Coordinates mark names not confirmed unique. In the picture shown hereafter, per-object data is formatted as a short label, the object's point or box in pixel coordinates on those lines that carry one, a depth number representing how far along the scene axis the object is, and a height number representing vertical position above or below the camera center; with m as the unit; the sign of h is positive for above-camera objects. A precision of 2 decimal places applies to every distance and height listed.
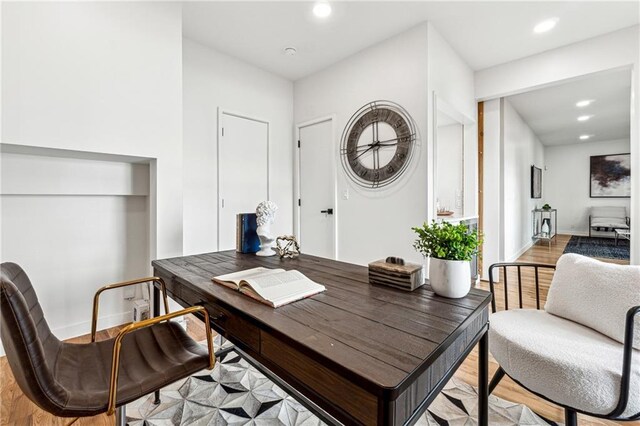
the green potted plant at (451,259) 1.09 -0.18
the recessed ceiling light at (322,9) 2.50 +1.76
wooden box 1.20 -0.26
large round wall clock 2.92 +0.72
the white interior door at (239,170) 3.31 +0.50
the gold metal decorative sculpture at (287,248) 1.83 -0.23
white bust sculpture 1.89 -0.08
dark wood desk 0.66 -0.35
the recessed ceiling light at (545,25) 2.70 +1.74
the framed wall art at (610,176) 7.38 +0.91
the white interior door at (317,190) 3.66 +0.28
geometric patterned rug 1.47 -1.04
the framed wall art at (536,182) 6.70 +0.72
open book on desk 1.08 -0.29
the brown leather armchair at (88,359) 0.84 -0.57
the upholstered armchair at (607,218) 7.23 -0.16
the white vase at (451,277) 1.09 -0.24
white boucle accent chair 1.04 -0.55
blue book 1.99 -0.15
